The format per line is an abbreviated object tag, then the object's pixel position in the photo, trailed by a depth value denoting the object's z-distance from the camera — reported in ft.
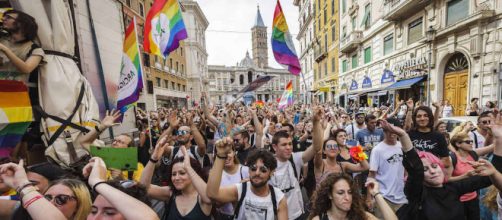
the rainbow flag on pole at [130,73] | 13.73
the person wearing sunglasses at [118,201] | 4.68
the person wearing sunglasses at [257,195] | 7.36
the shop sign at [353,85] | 71.68
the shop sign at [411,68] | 45.93
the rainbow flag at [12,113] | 7.44
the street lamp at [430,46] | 41.17
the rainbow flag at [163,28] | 17.11
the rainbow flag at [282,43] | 20.62
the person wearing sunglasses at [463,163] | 9.24
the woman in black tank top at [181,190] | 7.34
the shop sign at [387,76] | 53.36
